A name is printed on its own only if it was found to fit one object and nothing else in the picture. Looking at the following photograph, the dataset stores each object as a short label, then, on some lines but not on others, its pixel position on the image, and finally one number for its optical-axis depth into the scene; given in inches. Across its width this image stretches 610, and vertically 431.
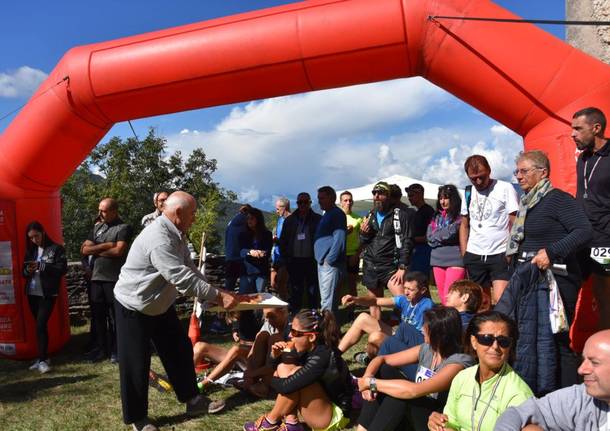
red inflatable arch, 149.1
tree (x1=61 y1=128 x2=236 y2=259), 1152.8
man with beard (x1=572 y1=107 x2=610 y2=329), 126.8
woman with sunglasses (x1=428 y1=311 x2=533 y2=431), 92.7
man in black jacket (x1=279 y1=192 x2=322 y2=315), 240.2
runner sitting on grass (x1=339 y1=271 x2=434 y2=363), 149.6
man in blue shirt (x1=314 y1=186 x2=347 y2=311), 224.1
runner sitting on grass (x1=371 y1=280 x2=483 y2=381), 129.4
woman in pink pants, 193.6
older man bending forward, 136.4
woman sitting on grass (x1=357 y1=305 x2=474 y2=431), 110.3
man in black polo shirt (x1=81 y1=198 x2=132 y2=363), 210.1
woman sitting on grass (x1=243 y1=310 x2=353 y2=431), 131.5
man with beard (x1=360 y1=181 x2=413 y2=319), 209.9
